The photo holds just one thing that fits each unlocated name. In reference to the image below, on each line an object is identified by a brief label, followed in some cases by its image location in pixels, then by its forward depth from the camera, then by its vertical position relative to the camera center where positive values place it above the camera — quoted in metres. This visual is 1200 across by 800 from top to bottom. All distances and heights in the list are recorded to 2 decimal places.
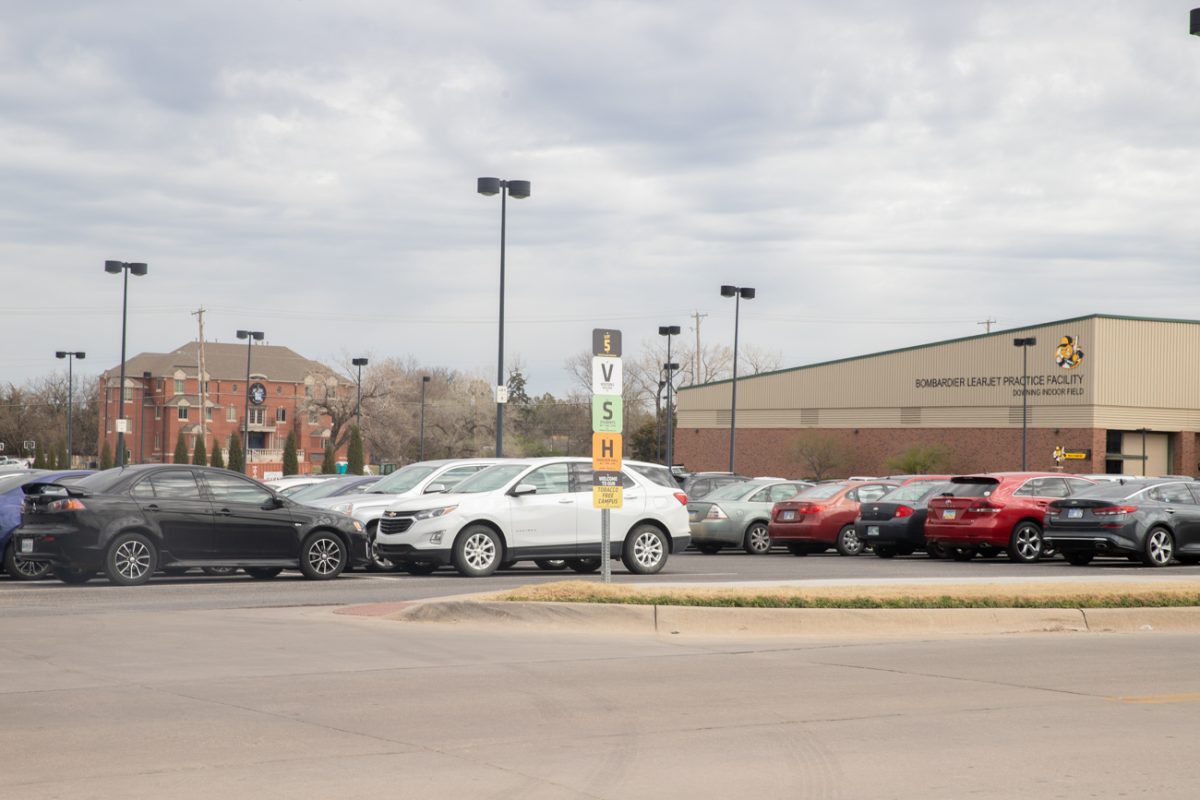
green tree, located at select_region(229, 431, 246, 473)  75.35 +0.00
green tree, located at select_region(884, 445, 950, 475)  70.56 +0.79
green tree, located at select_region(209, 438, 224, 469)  78.62 +0.09
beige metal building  66.88 +3.81
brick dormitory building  120.56 +5.12
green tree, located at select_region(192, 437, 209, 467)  78.12 +0.23
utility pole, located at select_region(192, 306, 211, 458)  80.44 +5.40
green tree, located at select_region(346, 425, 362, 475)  73.75 +0.38
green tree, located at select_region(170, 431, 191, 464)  83.64 +0.35
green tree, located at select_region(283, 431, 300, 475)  74.19 +0.13
